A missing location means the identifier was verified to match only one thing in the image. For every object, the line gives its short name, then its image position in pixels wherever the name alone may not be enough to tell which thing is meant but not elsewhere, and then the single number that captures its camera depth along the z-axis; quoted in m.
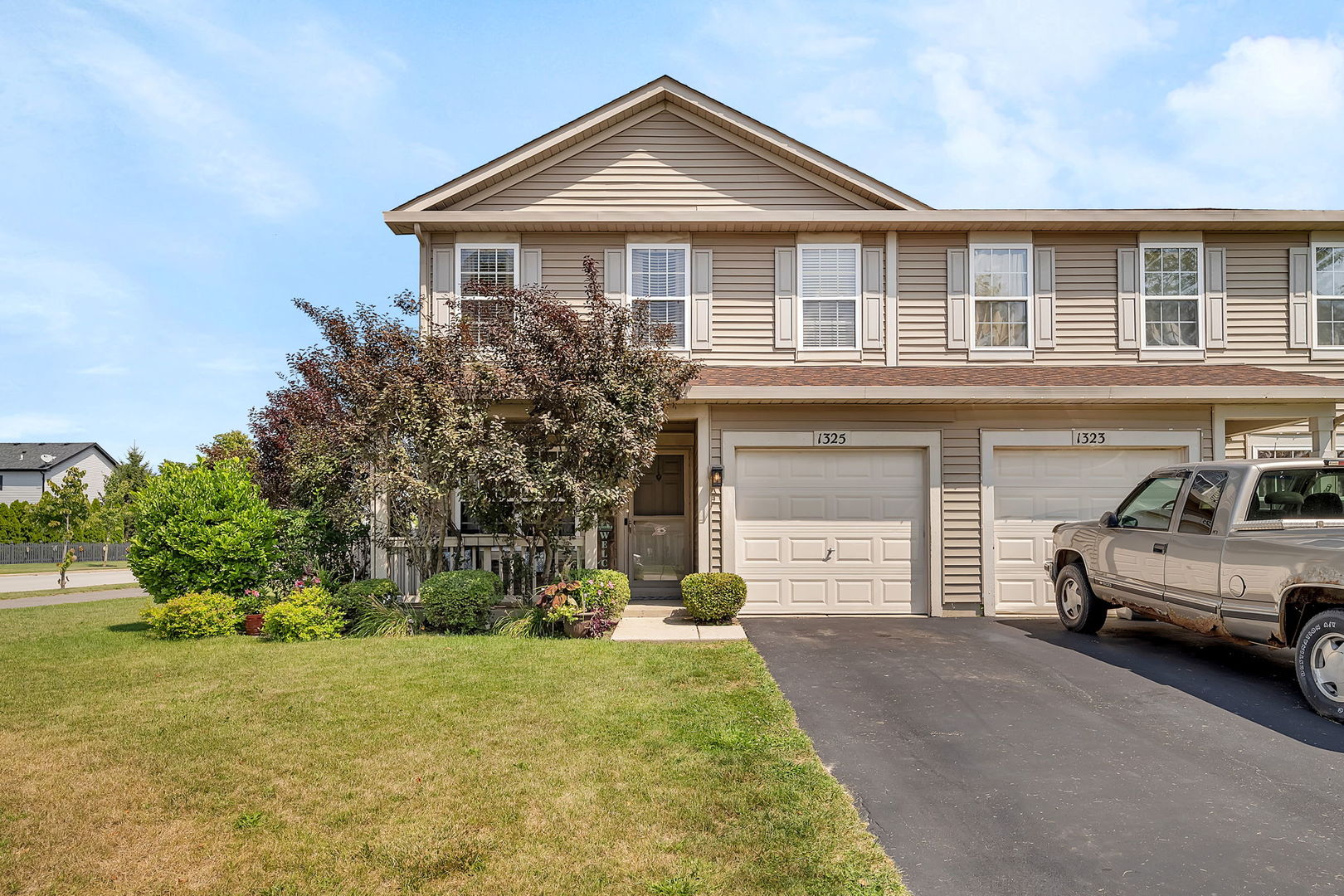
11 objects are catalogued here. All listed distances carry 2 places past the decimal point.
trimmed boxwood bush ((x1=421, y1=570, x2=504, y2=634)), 9.47
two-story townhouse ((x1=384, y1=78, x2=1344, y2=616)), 10.62
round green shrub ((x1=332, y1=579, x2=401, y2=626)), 9.87
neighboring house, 45.12
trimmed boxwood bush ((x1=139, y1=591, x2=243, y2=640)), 9.53
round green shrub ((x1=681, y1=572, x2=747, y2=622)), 9.56
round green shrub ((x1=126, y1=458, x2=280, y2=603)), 10.06
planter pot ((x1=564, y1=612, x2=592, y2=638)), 9.16
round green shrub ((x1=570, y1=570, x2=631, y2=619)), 9.41
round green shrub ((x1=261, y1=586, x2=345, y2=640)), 9.18
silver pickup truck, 5.68
